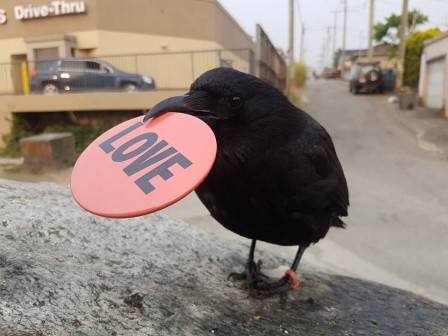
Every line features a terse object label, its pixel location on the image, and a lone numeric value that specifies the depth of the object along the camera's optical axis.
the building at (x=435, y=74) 16.48
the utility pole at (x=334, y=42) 69.25
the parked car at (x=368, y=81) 25.36
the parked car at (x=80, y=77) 13.24
